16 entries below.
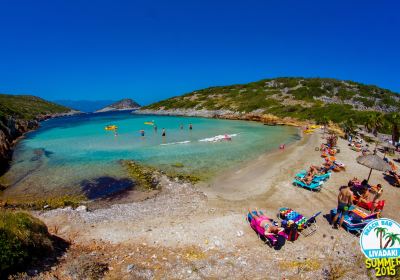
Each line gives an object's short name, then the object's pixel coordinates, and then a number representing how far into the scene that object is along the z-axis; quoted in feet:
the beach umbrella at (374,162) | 47.78
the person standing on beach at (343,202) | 37.04
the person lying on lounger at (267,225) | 35.29
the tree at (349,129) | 124.41
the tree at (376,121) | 107.24
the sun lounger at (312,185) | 55.14
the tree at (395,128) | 93.73
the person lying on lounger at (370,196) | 44.58
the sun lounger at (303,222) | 38.27
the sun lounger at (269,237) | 34.80
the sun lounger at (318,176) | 59.57
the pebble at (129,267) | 30.29
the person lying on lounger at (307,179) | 56.98
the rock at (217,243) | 35.96
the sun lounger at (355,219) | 37.96
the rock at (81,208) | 50.52
